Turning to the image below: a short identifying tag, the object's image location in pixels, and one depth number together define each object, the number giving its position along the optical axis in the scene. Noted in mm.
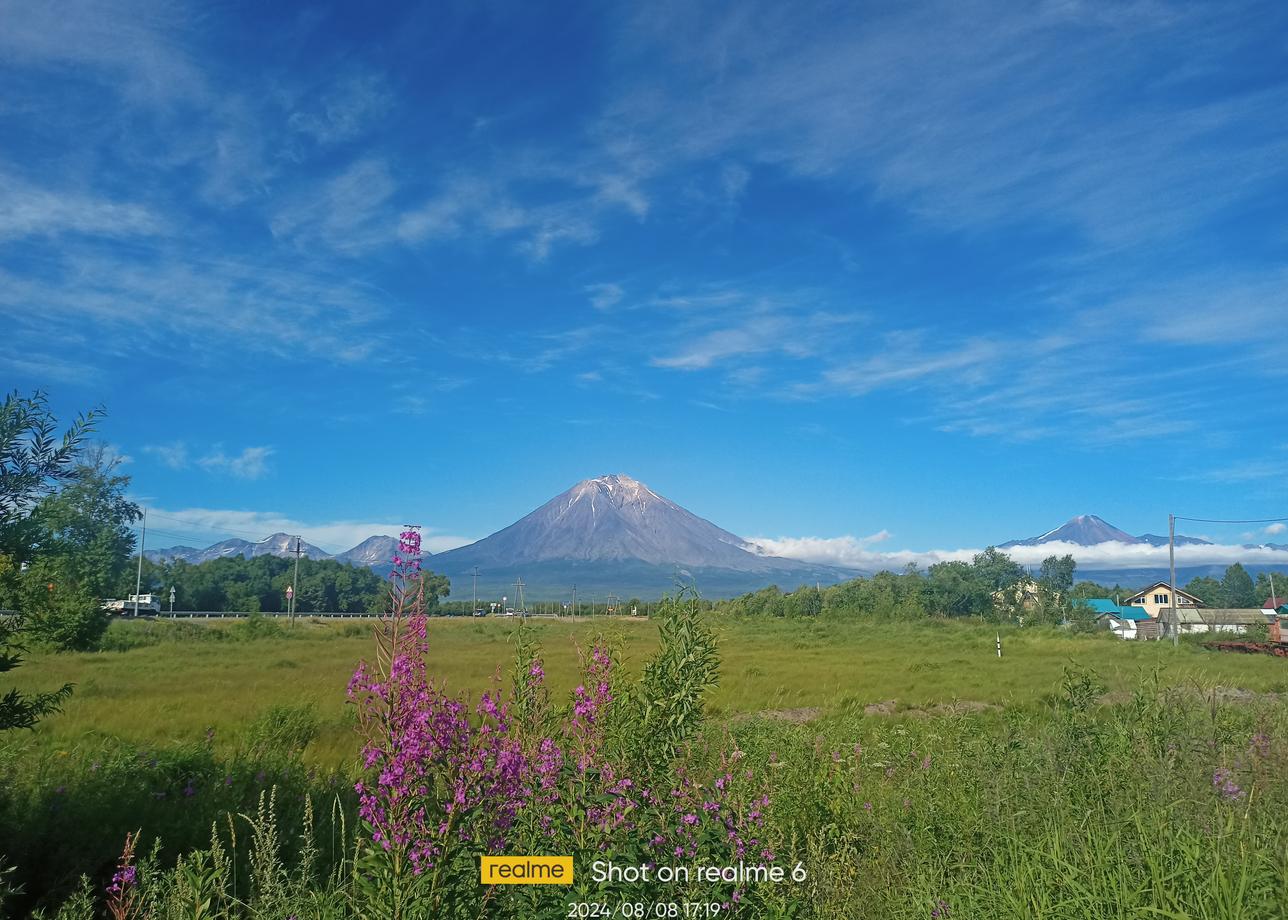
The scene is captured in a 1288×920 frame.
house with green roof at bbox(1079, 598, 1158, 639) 82544
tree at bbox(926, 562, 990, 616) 94125
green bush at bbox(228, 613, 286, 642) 49406
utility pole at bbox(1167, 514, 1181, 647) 56250
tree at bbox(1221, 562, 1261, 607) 165000
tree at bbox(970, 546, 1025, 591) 106125
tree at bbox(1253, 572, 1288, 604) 122712
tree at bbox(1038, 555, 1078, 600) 139750
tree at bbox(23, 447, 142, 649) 6148
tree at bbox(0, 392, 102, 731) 6012
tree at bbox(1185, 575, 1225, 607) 156388
